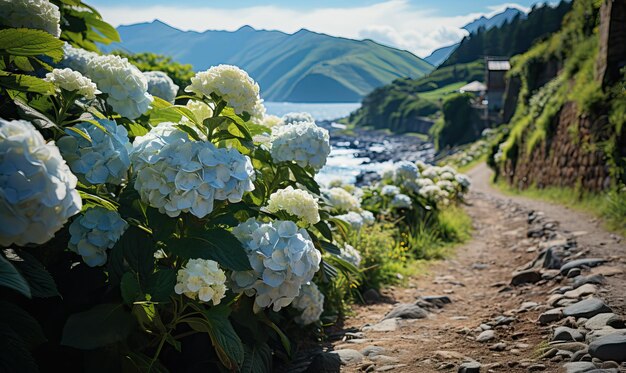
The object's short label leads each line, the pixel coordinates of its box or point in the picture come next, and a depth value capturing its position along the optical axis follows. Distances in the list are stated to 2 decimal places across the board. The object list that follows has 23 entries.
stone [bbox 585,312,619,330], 2.66
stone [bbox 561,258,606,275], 4.08
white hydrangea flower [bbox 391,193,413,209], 6.71
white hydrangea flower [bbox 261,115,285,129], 3.34
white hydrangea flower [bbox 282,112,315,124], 3.56
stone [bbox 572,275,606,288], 3.55
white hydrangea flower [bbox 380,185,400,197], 6.84
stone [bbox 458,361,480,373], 2.33
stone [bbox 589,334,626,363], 2.24
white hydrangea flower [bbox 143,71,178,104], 3.51
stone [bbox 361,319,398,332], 3.39
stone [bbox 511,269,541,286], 4.34
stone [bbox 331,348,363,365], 2.68
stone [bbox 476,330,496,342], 2.89
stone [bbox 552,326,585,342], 2.58
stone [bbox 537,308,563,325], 3.00
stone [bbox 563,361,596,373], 2.16
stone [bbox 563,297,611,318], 2.87
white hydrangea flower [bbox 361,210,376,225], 5.21
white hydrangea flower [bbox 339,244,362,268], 4.06
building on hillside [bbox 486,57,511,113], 41.03
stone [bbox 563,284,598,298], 3.30
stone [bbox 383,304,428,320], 3.69
